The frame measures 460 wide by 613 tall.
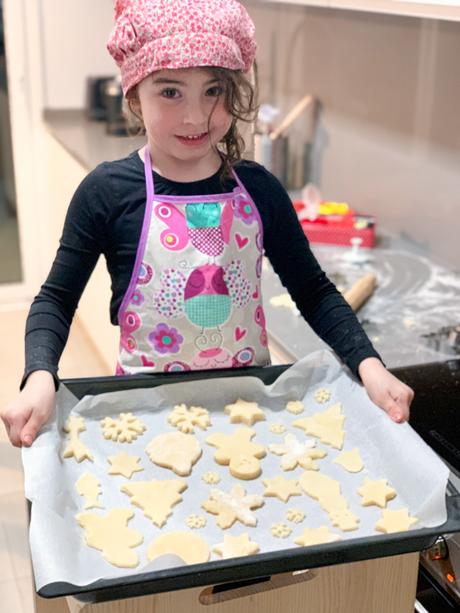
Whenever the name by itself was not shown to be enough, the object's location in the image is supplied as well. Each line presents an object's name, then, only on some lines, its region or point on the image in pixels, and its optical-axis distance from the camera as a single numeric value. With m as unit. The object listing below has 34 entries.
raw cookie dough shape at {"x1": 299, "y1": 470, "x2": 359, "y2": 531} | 0.90
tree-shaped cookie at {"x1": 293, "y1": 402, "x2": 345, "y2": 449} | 1.03
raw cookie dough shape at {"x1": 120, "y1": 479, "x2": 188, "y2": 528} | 0.90
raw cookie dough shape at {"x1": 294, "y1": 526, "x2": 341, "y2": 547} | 0.86
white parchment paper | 0.84
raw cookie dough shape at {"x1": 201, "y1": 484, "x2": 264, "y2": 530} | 0.90
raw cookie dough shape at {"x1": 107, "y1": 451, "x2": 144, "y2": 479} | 0.97
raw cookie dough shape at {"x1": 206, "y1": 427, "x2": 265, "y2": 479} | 0.99
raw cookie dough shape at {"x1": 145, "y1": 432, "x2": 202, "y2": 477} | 0.98
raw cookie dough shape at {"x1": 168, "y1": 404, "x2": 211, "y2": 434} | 1.05
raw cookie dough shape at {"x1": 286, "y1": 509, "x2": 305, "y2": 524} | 0.91
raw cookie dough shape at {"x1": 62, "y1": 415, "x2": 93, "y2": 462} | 0.98
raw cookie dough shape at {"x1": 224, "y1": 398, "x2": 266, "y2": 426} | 1.07
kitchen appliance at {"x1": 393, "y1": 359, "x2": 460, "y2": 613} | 1.00
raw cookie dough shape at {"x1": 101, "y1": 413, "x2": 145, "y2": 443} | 1.02
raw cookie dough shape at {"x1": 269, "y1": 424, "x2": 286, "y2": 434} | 1.06
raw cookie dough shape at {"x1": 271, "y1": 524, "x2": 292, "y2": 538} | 0.89
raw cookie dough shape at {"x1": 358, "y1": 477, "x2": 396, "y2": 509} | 0.92
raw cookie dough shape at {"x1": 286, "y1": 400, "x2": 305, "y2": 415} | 1.09
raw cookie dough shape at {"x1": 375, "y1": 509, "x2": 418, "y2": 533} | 0.88
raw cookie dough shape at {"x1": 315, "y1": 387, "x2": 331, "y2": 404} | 1.10
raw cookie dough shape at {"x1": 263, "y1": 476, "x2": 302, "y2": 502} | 0.95
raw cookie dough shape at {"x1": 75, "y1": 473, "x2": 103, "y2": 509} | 0.92
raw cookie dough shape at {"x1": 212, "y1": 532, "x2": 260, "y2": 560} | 0.85
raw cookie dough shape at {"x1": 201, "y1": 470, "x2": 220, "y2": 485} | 0.97
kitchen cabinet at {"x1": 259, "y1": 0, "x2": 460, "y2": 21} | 1.16
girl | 0.98
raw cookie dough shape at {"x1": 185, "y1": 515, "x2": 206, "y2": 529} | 0.89
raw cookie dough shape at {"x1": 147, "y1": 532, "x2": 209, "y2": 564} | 0.84
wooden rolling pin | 1.57
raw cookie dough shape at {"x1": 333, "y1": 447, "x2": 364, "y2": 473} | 0.99
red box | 1.95
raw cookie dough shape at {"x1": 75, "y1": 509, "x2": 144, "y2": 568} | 0.83
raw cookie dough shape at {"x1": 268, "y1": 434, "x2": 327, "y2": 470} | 1.00
